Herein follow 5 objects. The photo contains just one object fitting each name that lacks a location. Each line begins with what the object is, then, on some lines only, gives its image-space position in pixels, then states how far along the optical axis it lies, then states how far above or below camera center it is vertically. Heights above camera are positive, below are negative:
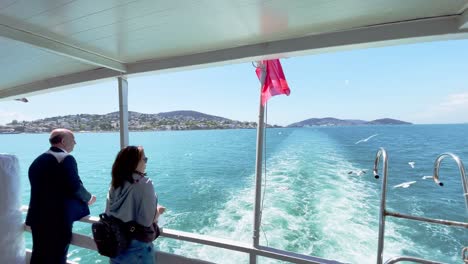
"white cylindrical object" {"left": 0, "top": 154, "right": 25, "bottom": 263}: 1.84 -0.72
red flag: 1.82 +0.27
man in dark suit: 1.55 -0.51
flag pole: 1.70 -0.42
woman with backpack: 1.23 -0.40
